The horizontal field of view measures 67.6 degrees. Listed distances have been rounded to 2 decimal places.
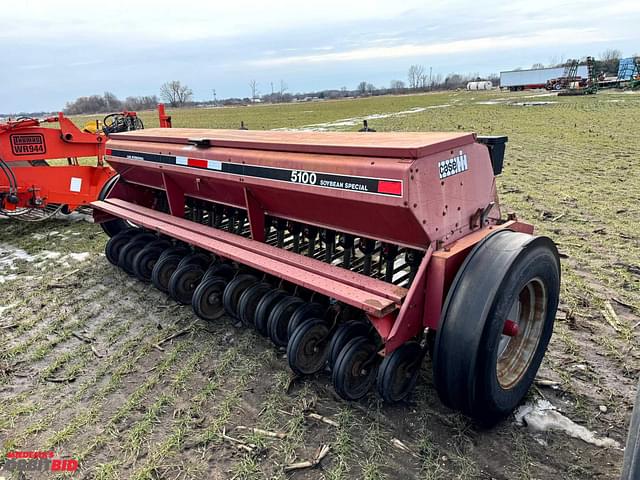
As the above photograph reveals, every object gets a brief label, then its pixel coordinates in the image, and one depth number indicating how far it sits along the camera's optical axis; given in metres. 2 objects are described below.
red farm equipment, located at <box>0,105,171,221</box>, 5.81
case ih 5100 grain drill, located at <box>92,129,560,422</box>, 2.44
